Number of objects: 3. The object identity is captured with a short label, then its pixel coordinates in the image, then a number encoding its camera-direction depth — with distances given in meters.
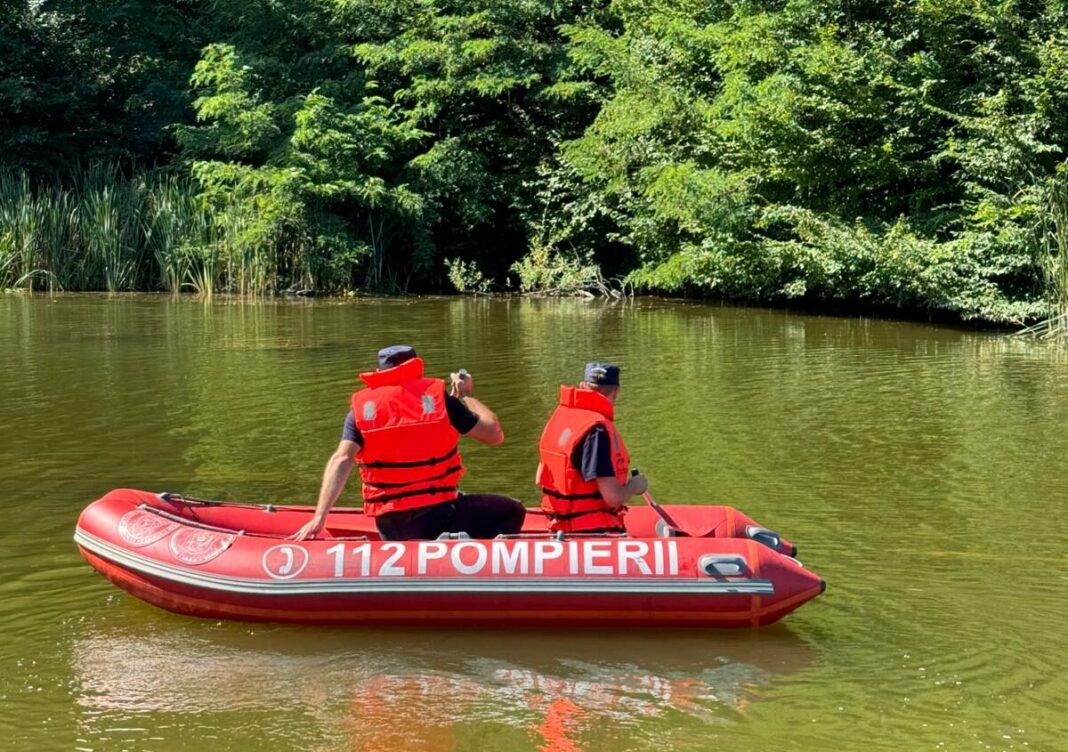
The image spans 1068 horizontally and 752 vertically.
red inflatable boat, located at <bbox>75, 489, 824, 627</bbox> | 6.39
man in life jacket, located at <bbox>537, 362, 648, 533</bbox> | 6.64
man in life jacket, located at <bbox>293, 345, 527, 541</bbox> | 6.67
